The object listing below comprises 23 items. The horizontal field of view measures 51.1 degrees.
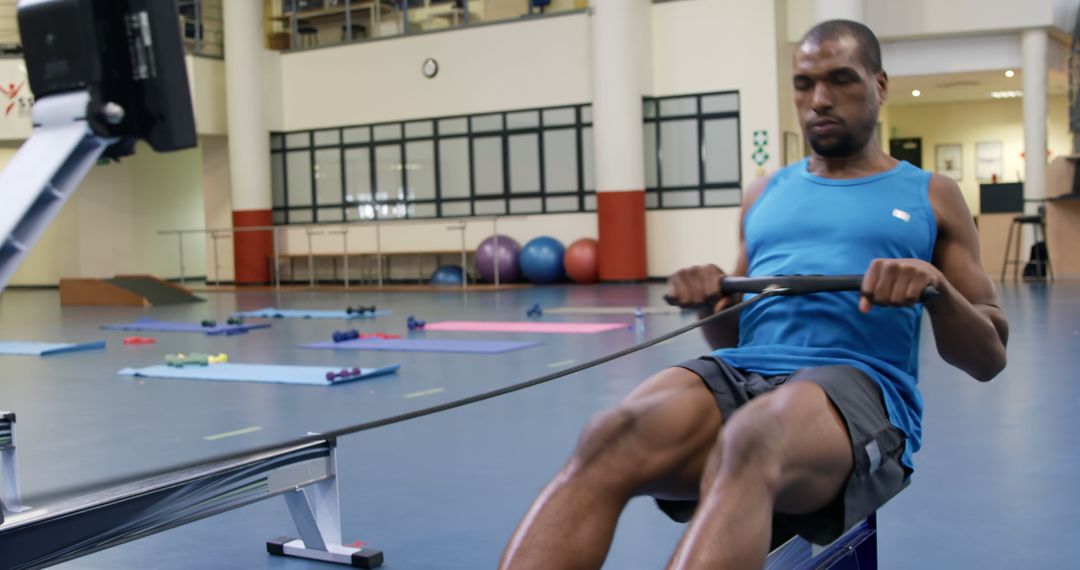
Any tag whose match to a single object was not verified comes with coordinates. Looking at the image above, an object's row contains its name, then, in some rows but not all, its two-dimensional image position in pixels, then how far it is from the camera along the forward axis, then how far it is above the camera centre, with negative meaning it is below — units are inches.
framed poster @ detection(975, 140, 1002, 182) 762.8 +29.0
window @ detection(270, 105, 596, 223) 589.0 +30.3
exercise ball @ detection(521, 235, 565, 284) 561.6 -20.7
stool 477.1 -14.5
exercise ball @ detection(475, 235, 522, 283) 573.0 -19.3
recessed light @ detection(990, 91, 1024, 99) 711.7 +69.6
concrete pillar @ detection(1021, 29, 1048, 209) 520.7 +40.4
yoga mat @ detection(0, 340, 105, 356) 285.6 -29.0
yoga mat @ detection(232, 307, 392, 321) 388.5 -30.6
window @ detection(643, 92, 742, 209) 551.5 +30.9
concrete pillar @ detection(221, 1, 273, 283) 636.7 +53.1
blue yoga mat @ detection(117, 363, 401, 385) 216.2 -29.1
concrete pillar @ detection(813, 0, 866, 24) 500.7 +89.1
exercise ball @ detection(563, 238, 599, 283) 557.3 -21.7
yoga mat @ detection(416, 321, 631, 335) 305.0 -30.1
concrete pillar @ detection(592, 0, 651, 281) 541.3 +41.6
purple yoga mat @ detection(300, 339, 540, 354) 260.5 -29.4
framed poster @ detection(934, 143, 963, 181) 775.1 +32.1
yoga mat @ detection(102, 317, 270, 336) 337.4 -30.0
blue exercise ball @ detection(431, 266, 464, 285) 587.2 -27.9
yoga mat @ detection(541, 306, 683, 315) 351.6 -30.8
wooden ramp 498.6 -26.6
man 59.1 -10.1
